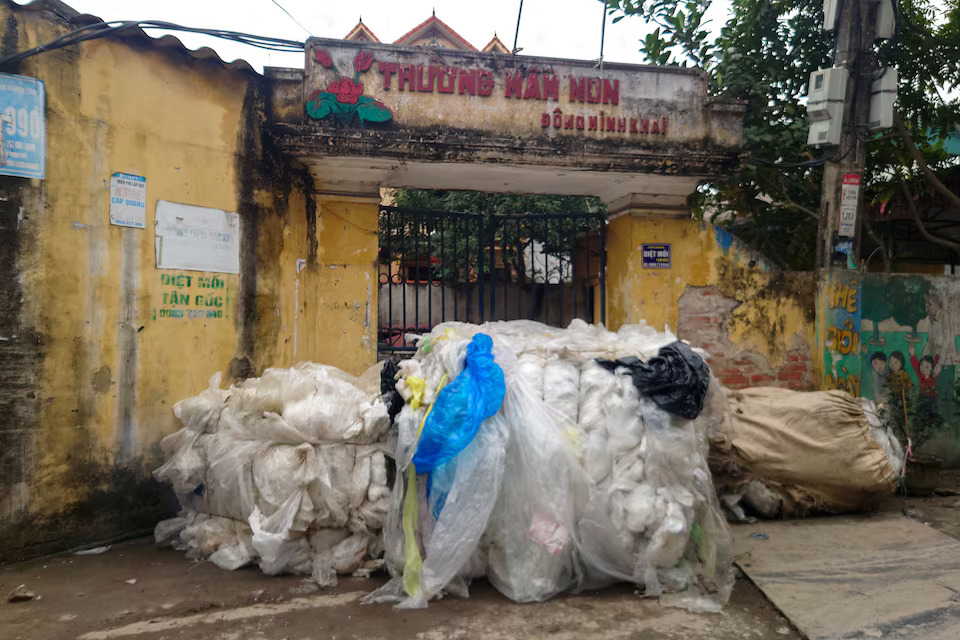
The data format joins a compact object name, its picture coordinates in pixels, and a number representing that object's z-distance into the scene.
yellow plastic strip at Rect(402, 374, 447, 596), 3.26
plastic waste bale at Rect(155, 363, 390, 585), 3.54
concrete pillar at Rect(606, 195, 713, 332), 5.71
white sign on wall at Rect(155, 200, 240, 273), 4.28
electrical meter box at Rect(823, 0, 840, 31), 5.59
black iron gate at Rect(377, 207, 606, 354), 9.43
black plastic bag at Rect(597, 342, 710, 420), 3.44
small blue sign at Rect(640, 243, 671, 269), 5.73
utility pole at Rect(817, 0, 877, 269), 5.55
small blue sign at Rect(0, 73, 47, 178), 3.62
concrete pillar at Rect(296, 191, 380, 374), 5.38
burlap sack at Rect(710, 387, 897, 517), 4.44
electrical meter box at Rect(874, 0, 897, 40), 5.60
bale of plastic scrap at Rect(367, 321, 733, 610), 3.26
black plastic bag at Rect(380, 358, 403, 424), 3.79
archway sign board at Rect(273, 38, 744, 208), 4.88
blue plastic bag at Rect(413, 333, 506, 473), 3.26
